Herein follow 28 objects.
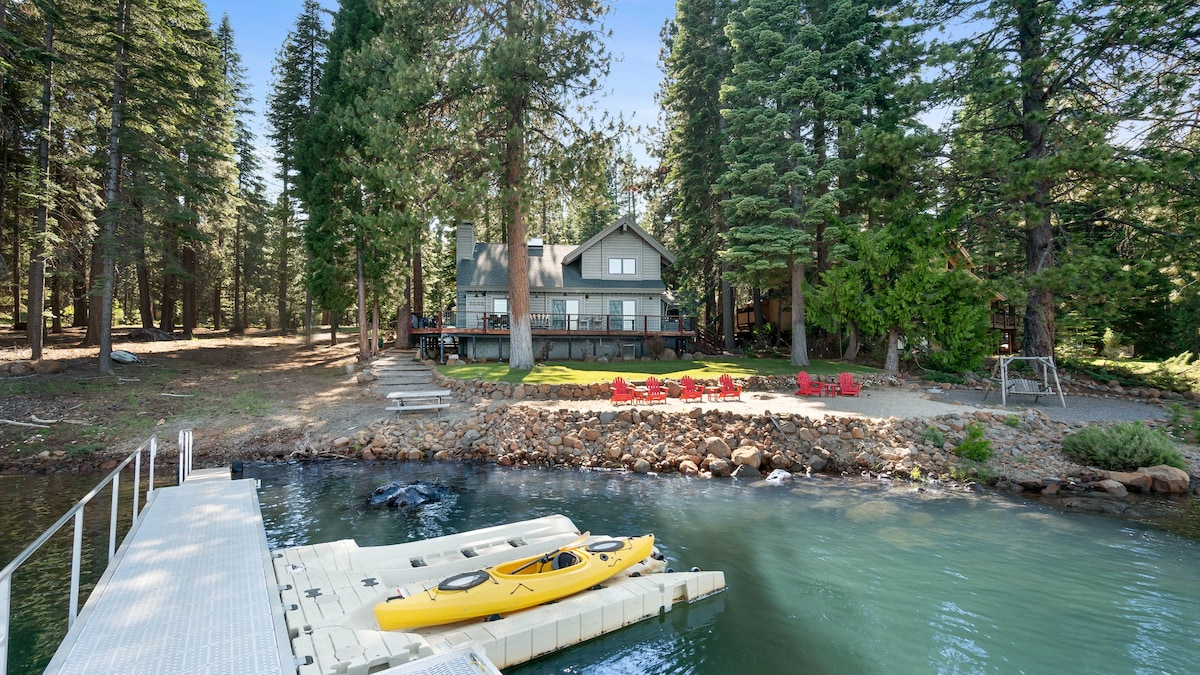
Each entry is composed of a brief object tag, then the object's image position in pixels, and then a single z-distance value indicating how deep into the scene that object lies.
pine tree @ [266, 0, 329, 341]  31.48
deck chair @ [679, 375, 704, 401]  19.17
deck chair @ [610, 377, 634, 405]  18.52
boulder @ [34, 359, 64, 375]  19.61
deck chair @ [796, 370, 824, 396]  19.66
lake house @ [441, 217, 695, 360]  29.20
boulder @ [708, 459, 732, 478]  14.60
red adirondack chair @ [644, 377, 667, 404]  18.56
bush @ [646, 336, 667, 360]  29.52
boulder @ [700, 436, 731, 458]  15.18
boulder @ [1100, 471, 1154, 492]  12.79
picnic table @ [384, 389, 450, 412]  18.19
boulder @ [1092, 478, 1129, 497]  12.51
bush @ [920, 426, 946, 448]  14.98
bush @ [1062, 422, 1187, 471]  13.39
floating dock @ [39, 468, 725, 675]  4.84
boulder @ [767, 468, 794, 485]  13.99
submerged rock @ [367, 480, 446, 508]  11.96
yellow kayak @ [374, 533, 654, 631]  6.21
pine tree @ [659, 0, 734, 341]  30.77
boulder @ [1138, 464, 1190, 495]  12.62
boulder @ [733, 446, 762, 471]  14.73
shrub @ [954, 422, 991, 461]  14.27
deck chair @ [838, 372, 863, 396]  19.69
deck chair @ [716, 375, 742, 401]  19.09
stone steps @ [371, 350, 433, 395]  21.91
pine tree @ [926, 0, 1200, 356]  18.17
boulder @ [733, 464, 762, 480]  14.46
